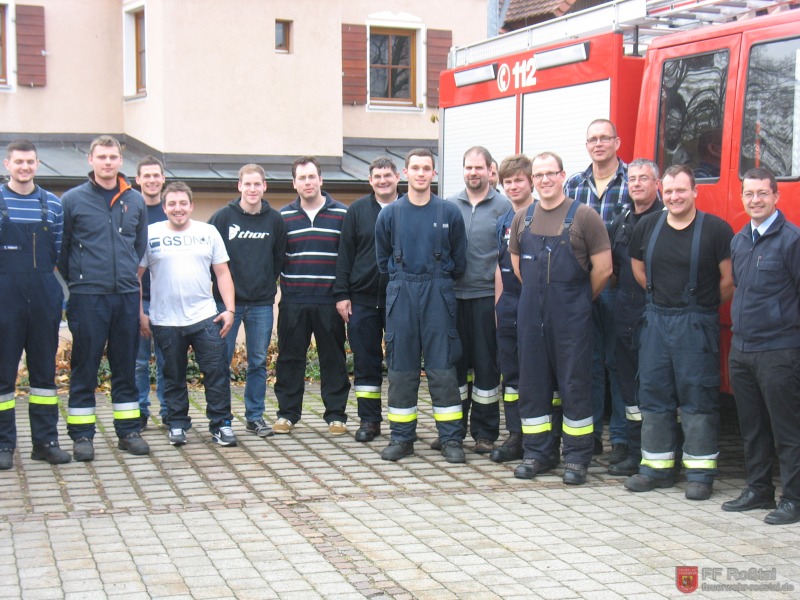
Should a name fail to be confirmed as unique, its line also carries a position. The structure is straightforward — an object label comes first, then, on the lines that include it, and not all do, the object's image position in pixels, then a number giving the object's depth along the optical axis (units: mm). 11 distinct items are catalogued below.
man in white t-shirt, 7680
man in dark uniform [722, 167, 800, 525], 5910
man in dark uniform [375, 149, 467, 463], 7312
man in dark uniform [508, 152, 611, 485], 6703
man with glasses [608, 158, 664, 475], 6770
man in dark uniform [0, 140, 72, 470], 6953
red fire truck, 6449
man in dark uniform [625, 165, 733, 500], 6359
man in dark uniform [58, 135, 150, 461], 7254
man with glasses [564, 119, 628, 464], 7016
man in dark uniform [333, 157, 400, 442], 7902
